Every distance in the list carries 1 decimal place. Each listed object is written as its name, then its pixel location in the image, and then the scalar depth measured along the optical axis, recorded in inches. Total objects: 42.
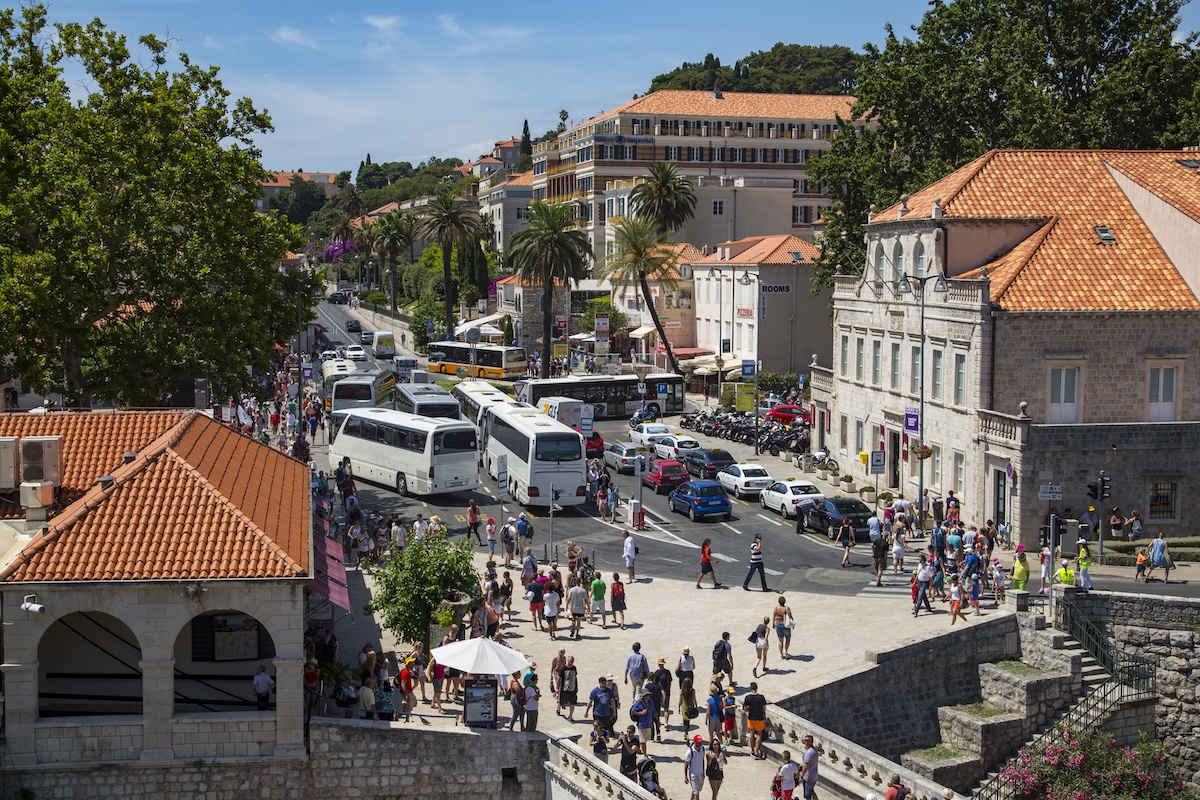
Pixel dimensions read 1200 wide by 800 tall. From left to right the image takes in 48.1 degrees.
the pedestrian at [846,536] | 1504.7
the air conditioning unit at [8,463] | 983.0
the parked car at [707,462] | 2038.6
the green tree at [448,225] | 4055.1
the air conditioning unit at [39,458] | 968.3
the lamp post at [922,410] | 1706.4
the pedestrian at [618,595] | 1220.5
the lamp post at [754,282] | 2997.0
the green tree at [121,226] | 1480.1
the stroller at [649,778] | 859.4
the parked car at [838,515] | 1636.3
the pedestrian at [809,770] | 880.3
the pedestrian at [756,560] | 1358.3
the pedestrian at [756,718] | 949.2
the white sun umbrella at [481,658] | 904.9
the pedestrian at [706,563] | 1385.3
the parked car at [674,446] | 2158.0
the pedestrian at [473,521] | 1600.6
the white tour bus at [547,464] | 1800.0
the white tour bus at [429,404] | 2114.9
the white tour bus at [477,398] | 2241.6
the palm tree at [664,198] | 3713.1
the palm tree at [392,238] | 5073.8
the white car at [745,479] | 1908.2
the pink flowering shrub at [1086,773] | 1151.6
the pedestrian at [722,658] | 1032.8
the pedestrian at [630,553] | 1408.7
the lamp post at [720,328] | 2829.7
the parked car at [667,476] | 1955.0
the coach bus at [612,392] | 2687.0
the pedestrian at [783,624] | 1138.7
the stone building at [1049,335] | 1608.0
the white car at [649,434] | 2260.1
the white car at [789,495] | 1765.9
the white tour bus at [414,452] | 1824.6
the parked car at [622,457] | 2094.0
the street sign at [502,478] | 1592.0
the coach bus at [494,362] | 3356.3
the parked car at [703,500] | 1758.1
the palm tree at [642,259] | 3193.9
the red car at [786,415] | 2509.8
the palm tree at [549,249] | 3152.1
